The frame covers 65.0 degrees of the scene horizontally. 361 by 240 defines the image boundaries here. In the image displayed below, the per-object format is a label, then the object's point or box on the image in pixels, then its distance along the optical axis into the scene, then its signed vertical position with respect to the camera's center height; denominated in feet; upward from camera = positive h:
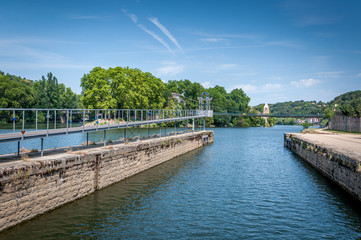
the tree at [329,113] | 183.01 +3.65
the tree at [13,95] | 192.71 +13.65
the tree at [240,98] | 417.32 +30.18
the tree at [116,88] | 201.67 +20.55
